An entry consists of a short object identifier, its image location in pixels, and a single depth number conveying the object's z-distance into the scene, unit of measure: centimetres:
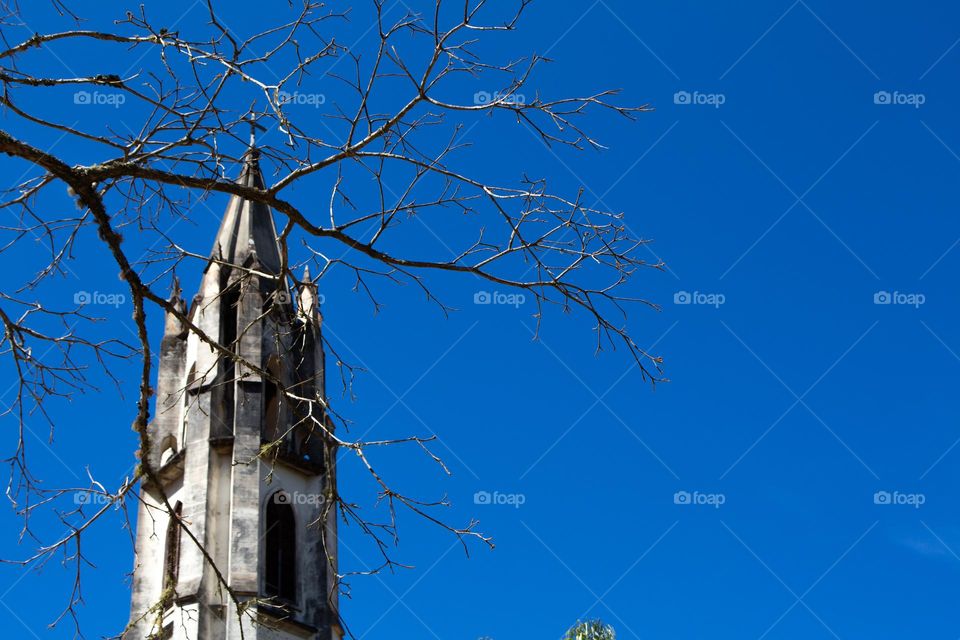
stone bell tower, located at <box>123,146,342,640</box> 2212
